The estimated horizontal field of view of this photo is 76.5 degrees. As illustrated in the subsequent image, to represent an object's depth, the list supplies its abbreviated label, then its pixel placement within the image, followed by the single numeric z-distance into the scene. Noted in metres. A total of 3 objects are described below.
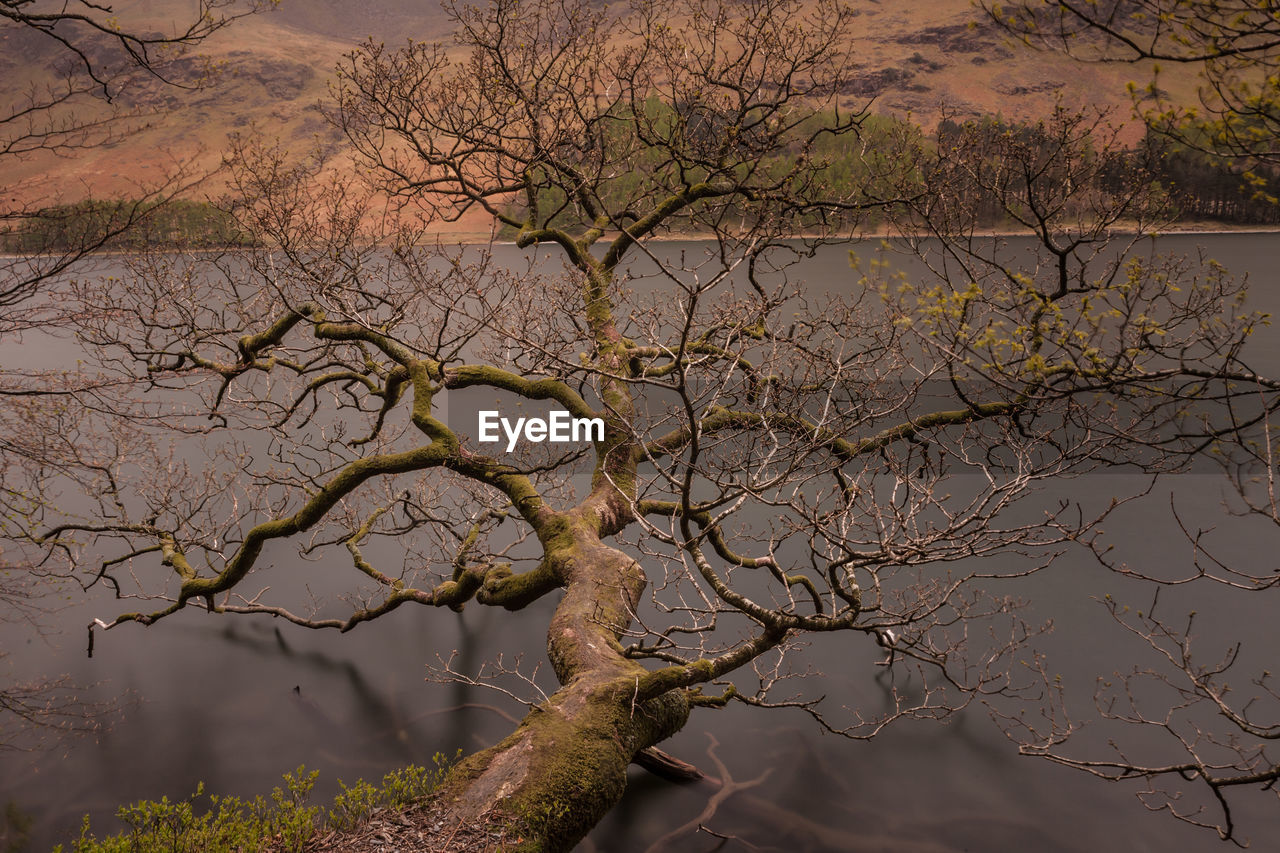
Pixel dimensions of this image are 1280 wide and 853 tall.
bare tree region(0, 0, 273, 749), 6.16
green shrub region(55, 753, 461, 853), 5.96
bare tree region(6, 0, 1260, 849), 6.64
